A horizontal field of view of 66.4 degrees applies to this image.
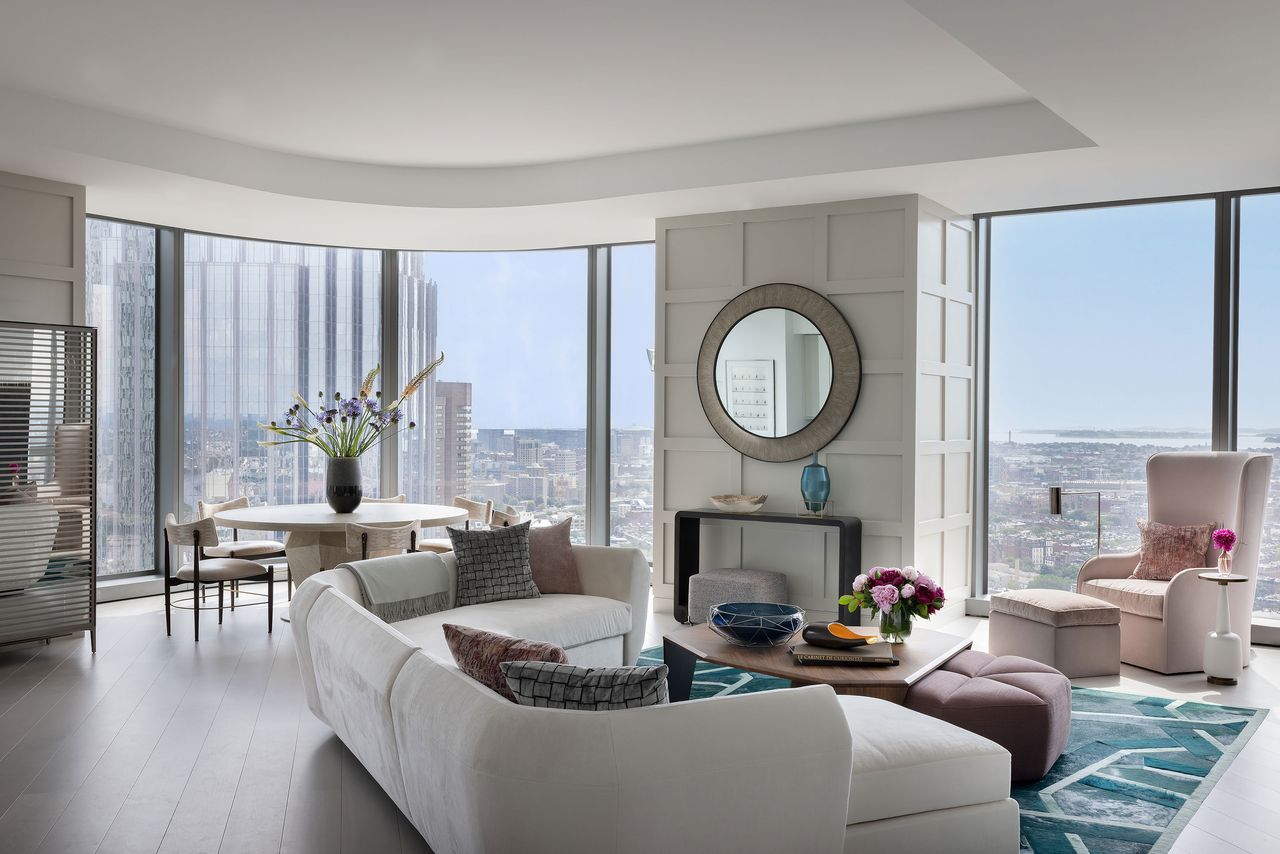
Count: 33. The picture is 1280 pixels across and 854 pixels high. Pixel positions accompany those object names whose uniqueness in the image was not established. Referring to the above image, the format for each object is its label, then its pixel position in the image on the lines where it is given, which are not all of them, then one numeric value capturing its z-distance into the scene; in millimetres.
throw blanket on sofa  4195
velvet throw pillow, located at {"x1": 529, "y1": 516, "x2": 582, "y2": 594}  4836
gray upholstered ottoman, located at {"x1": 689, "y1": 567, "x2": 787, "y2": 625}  5812
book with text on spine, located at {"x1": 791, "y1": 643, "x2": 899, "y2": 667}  3592
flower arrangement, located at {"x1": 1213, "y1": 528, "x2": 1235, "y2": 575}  4883
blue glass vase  5891
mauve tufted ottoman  3357
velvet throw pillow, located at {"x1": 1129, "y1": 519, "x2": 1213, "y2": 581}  5211
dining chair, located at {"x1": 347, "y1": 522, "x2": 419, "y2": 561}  5430
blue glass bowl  3797
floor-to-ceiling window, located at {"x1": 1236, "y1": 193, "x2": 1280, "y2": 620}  5633
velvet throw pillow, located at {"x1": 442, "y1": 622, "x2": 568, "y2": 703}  2482
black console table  5684
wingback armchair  4938
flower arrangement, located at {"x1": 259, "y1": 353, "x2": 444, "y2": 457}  6141
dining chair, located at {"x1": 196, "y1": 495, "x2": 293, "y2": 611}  6000
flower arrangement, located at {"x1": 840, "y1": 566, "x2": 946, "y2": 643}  3848
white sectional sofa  2102
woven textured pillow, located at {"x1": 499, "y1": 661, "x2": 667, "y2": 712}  2258
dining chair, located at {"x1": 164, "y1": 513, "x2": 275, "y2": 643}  5473
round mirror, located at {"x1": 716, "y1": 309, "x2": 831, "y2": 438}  6055
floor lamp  5652
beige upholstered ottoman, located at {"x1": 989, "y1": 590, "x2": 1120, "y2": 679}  4785
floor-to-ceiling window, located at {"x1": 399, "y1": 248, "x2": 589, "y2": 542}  7699
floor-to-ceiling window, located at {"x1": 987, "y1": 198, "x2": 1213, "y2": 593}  5895
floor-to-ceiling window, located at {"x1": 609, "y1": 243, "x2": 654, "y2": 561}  7340
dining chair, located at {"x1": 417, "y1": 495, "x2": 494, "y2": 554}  6432
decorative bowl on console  6074
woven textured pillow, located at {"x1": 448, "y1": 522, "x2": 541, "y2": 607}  4578
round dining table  5473
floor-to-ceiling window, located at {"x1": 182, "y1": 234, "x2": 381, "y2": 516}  7086
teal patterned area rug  3035
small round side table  4738
